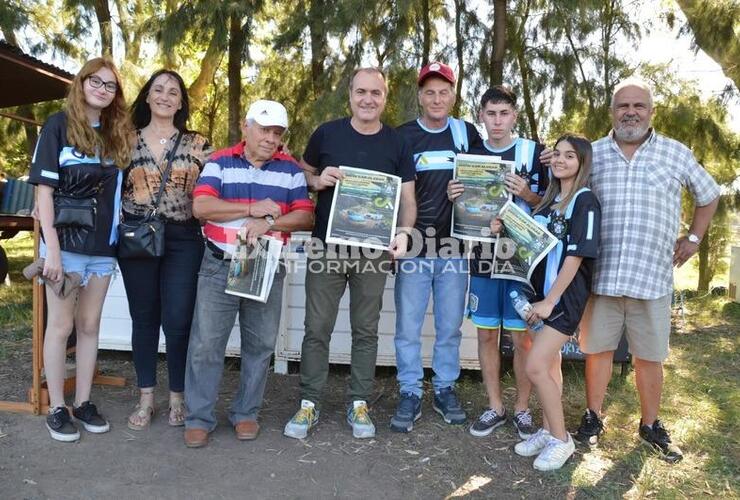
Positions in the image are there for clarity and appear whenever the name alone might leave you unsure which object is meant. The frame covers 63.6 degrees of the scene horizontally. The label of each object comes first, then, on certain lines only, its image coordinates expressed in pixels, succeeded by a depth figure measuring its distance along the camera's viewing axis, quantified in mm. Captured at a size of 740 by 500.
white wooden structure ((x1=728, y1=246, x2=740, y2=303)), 8758
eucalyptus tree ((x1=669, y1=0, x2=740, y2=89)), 6445
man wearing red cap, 3521
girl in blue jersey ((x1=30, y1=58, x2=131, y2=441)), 3107
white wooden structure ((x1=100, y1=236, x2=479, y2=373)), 4664
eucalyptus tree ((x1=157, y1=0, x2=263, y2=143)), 5855
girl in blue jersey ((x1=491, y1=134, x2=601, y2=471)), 3066
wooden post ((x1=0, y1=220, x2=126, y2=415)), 3625
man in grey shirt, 3260
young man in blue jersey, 3369
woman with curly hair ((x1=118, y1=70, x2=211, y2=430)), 3277
